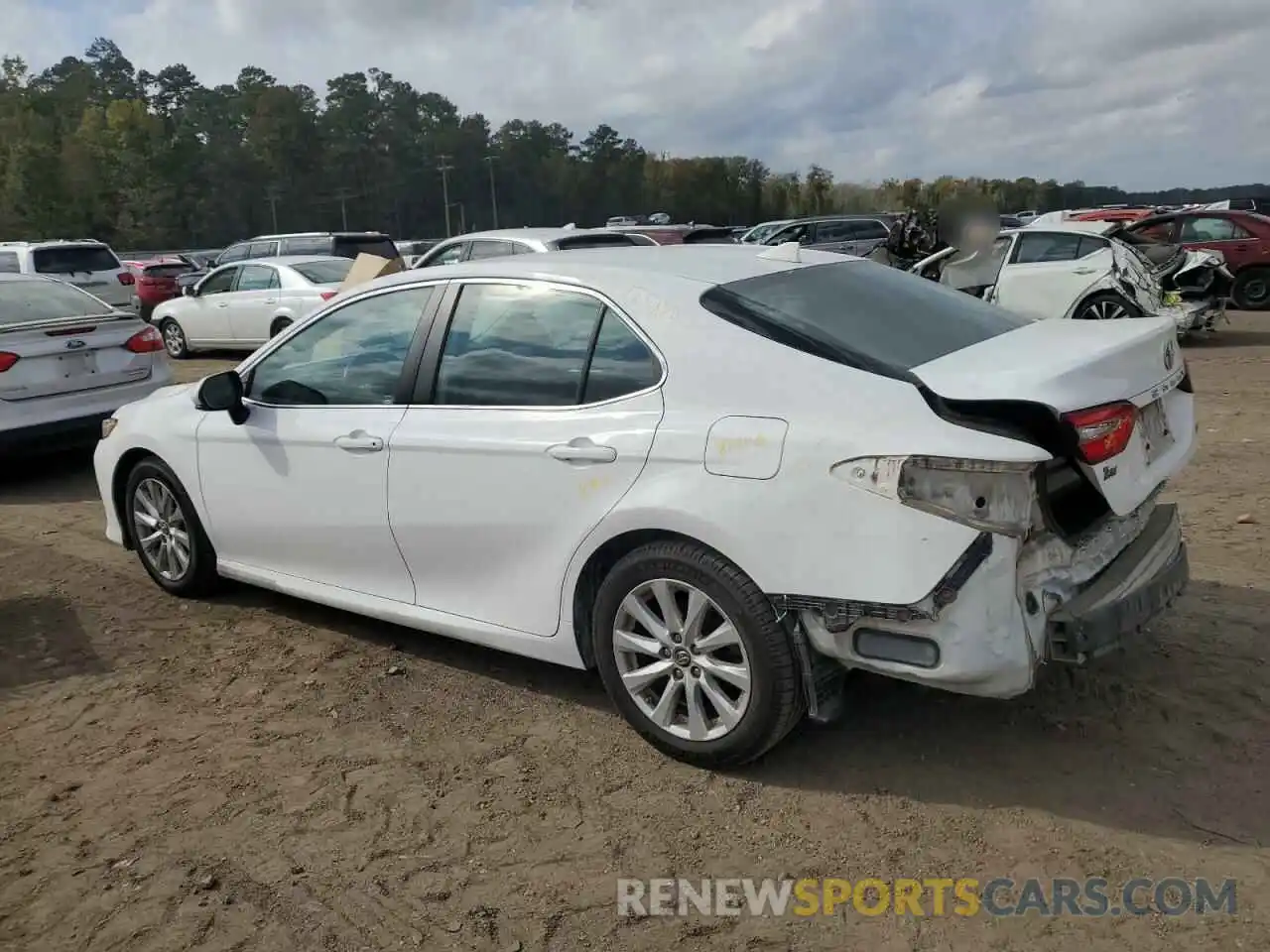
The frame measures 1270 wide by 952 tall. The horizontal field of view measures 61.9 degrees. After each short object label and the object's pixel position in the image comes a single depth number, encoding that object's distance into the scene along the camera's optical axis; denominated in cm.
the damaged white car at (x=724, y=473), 295
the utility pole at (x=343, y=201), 8324
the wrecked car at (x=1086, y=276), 1220
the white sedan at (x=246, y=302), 1362
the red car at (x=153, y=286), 2344
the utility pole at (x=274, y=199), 7869
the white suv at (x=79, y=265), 1691
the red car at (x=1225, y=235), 1666
